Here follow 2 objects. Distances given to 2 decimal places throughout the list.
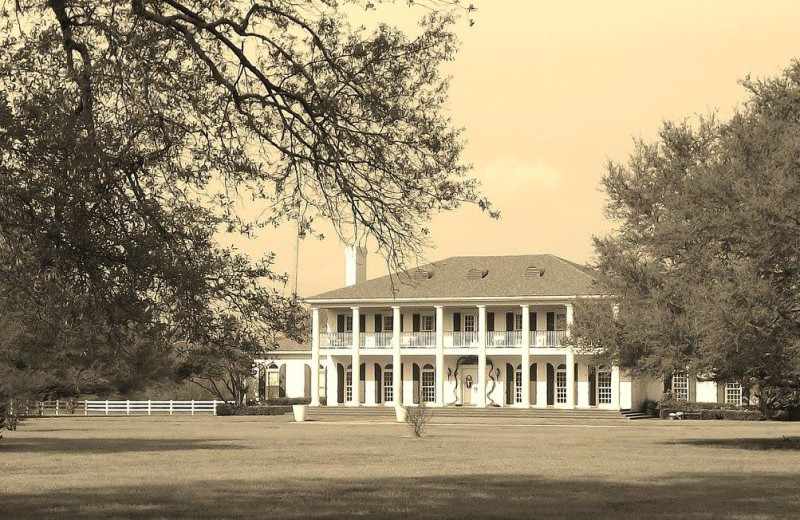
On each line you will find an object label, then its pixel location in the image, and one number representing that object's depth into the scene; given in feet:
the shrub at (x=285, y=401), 250.57
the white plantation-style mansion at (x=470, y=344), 225.97
